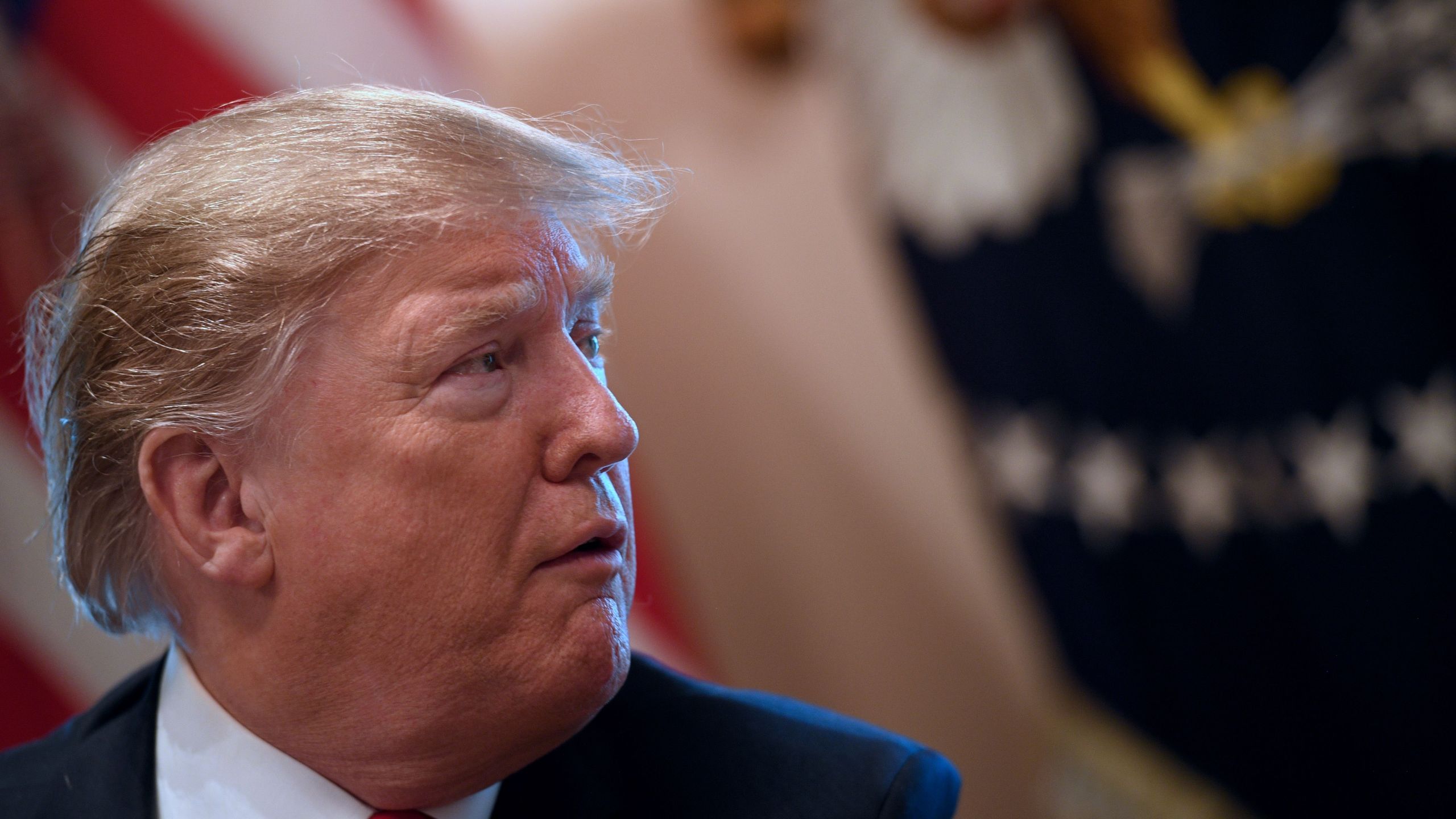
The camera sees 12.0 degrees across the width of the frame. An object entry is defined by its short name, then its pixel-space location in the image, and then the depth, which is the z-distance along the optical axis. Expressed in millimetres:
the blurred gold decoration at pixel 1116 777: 4101
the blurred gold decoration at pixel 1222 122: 3505
